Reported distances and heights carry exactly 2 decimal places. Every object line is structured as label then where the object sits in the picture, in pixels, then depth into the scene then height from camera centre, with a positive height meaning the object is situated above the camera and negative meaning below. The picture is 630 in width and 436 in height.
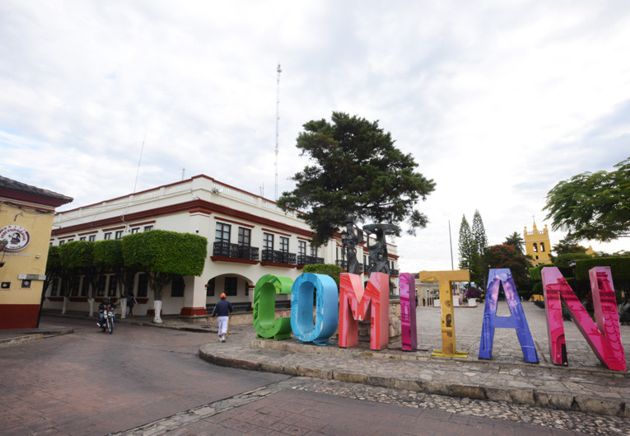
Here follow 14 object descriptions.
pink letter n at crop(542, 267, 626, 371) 5.77 -0.55
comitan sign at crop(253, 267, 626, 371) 5.93 -0.60
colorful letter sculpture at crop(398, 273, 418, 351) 7.75 -0.70
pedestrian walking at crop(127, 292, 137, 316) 21.30 -1.24
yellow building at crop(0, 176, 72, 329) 12.60 +1.27
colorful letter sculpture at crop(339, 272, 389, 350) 8.03 -0.56
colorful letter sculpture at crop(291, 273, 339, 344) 8.72 -0.62
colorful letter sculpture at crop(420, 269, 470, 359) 7.26 -0.51
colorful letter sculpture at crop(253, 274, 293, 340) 9.67 -0.74
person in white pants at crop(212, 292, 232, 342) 12.04 -1.11
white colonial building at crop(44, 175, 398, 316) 20.23 +3.50
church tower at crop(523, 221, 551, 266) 61.84 +7.48
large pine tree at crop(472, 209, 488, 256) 53.66 +8.31
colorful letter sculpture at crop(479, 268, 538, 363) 6.48 -0.64
